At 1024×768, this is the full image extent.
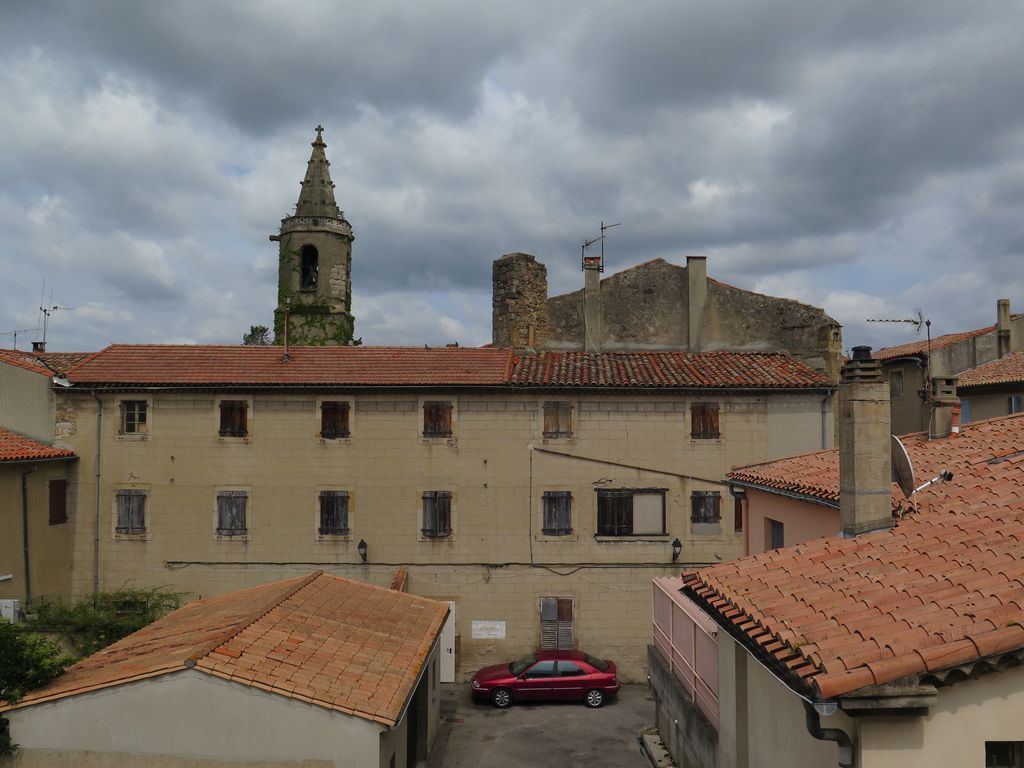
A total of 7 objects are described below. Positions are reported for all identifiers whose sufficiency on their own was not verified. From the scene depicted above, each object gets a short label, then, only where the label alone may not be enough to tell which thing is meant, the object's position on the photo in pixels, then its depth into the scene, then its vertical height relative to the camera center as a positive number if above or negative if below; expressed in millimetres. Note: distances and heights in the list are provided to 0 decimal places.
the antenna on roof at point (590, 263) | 27656 +5014
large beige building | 22938 -2427
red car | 20641 -7618
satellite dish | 9438 -839
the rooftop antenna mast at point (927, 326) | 13180 +1737
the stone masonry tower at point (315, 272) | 34219 +5916
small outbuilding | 10609 -4363
